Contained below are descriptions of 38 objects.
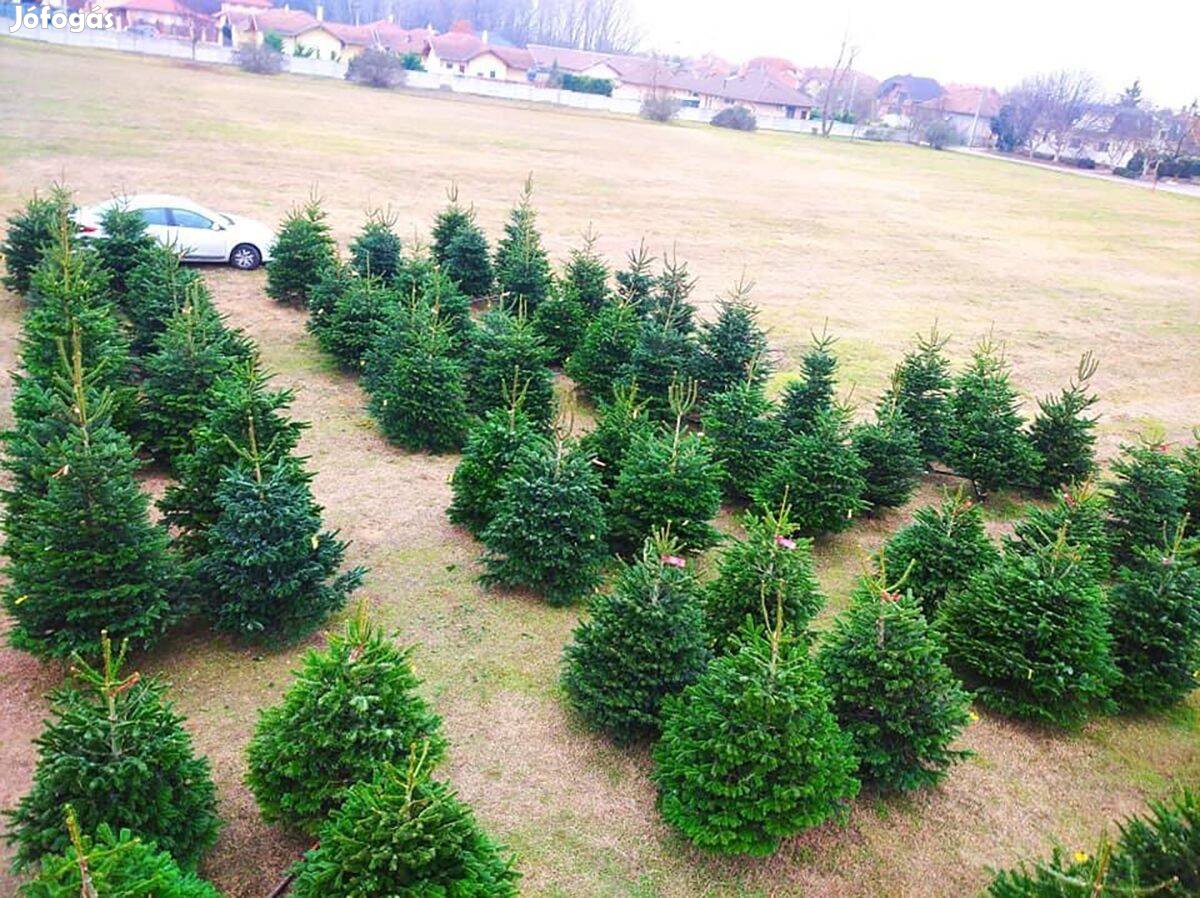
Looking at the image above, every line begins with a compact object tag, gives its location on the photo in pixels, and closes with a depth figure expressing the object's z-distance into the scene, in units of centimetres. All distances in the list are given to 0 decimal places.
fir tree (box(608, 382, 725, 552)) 877
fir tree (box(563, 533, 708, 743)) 636
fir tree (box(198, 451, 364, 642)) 706
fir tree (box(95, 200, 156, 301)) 1467
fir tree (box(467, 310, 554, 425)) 1166
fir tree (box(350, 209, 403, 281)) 1640
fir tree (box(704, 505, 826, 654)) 691
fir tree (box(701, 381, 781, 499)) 1062
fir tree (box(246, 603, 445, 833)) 507
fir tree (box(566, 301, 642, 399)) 1320
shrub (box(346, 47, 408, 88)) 6688
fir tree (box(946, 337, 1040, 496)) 1127
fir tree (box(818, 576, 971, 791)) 604
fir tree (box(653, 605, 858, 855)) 533
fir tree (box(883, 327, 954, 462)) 1220
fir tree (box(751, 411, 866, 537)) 977
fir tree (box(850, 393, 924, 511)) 1053
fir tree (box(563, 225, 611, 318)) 1548
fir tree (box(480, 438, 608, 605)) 818
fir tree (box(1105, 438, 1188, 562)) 923
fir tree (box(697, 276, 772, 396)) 1271
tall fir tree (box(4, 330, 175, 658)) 643
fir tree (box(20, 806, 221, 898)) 370
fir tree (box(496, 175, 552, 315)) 1573
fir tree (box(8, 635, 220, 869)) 461
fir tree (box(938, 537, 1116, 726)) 698
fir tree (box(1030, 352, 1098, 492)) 1156
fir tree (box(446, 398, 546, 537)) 925
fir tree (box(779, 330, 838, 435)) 1141
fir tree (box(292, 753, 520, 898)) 420
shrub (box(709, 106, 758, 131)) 7531
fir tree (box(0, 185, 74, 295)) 1473
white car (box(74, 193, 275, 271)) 1695
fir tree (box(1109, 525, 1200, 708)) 734
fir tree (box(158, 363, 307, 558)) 777
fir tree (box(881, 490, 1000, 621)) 809
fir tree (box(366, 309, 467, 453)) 1135
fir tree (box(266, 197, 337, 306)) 1631
